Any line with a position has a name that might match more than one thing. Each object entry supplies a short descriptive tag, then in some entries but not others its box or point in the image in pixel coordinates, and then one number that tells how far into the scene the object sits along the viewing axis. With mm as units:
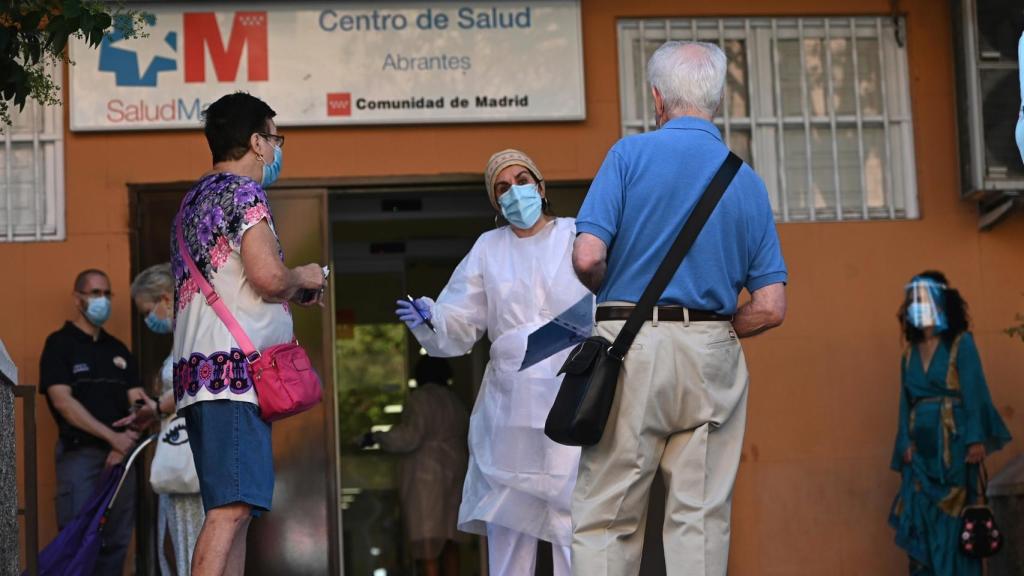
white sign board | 15942
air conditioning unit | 16173
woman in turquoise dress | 15400
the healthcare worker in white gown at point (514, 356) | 12238
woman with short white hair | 13480
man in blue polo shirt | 8758
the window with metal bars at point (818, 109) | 16729
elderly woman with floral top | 9606
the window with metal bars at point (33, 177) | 15969
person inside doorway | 19687
